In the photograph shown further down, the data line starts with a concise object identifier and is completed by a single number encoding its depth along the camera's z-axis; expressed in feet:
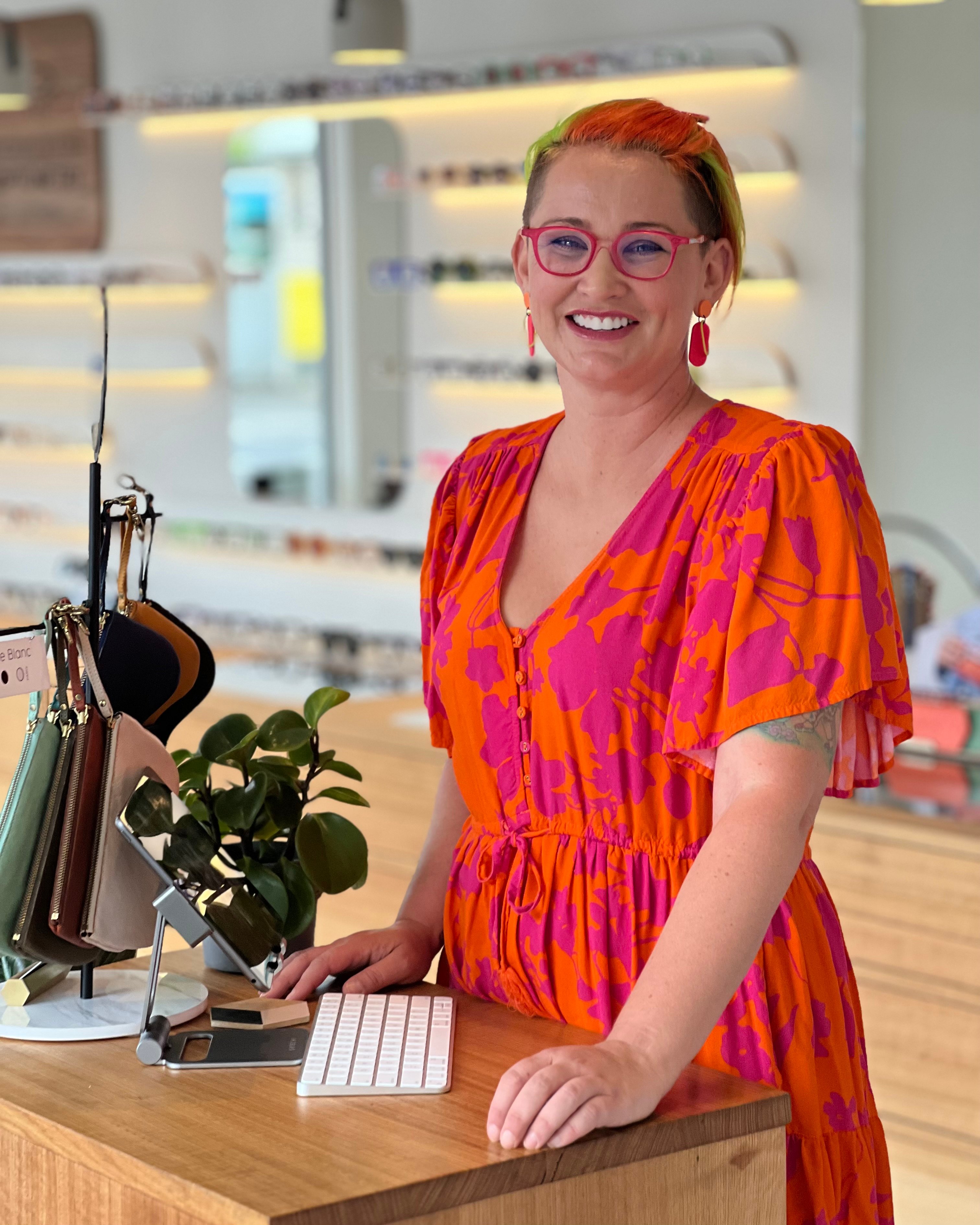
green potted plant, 5.47
